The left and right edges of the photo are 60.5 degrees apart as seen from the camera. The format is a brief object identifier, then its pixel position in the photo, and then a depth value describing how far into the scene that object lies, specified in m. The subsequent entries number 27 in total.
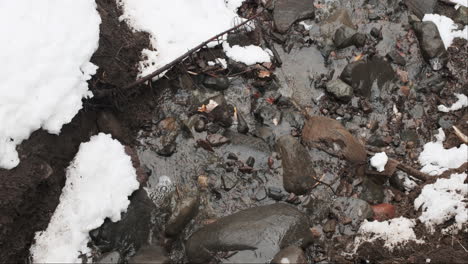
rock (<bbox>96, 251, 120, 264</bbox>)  3.86
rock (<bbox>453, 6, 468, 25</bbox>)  5.55
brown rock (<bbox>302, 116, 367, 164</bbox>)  4.59
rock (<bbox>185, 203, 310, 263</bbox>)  3.80
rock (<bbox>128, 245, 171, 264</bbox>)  3.75
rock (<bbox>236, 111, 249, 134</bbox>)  4.71
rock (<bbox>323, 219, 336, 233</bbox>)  4.28
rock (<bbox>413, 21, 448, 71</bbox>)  5.28
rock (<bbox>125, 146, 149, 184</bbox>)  4.31
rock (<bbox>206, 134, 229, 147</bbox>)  4.61
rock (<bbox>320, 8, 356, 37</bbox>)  5.38
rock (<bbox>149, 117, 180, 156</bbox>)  4.55
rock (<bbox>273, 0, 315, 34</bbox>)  5.33
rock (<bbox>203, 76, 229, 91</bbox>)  4.85
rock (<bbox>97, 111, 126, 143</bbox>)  4.30
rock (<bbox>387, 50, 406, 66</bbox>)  5.30
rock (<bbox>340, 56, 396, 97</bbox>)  5.00
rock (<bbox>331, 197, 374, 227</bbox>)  4.34
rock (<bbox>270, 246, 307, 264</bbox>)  3.63
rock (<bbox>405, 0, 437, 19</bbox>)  5.62
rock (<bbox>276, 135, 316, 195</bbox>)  4.43
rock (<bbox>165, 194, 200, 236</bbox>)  4.14
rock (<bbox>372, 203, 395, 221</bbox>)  4.32
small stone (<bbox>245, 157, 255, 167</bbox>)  4.54
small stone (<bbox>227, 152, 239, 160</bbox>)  4.57
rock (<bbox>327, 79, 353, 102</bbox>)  4.91
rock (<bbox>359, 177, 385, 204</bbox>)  4.49
